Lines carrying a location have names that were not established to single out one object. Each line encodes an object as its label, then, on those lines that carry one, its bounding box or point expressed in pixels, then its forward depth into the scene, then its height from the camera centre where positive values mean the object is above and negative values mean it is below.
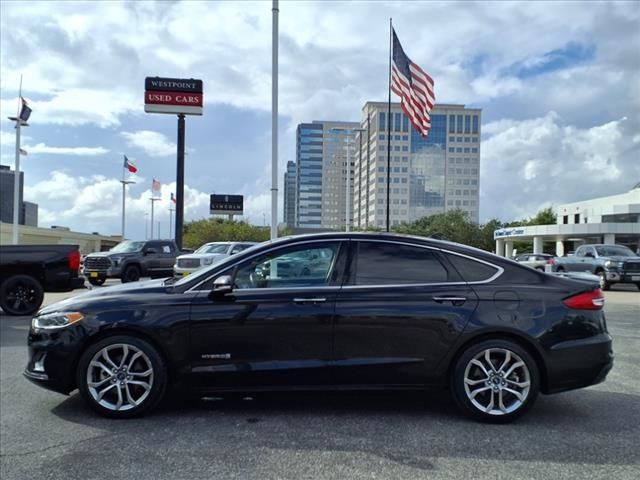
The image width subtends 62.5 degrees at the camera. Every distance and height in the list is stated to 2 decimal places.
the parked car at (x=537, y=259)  25.80 -0.55
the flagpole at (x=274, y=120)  13.97 +3.48
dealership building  59.06 +2.47
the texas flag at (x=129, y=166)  48.74 +7.06
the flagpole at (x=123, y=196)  58.11 +5.22
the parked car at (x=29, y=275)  11.02 -0.72
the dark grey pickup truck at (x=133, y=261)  19.47 -0.72
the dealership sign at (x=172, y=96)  38.16 +10.69
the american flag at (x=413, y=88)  16.62 +5.09
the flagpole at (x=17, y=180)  29.66 +3.41
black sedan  4.29 -0.79
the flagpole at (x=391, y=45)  17.53 +6.74
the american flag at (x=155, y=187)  59.22 +6.27
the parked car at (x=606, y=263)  19.03 -0.51
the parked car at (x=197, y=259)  17.09 -0.50
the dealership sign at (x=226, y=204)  64.31 +4.91
